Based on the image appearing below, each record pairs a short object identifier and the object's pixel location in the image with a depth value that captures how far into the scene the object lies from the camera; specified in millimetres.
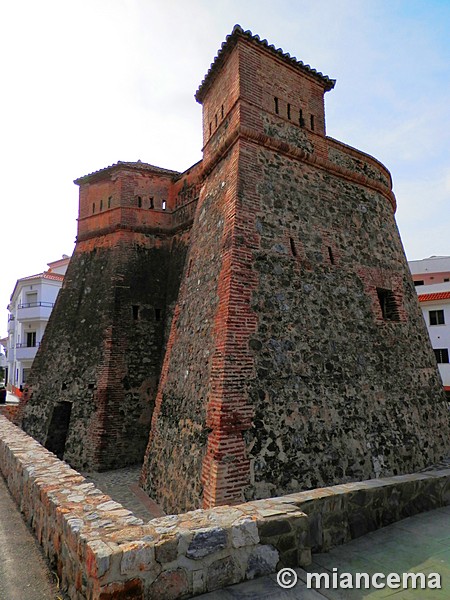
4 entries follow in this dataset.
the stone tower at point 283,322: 5746
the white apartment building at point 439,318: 21453
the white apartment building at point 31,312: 27484
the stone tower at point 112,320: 10205
